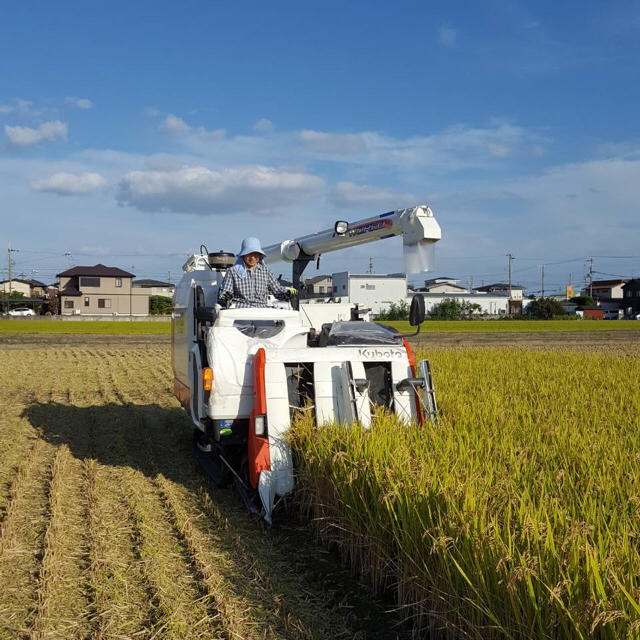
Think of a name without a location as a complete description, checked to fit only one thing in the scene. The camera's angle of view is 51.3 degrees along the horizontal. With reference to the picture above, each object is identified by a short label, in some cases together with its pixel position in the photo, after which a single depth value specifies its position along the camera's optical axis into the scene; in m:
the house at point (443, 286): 109.81
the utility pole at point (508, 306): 90.59
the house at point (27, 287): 102.89
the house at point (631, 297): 92.50
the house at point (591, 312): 88.81
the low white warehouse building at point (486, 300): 89.00
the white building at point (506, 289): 99.38
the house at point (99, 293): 77.56
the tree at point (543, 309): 74.12
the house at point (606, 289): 117.82
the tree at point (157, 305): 83.94
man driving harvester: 7.12
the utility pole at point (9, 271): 81.75
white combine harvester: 5.75
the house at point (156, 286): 103.18
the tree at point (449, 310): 74.89
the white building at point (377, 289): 71.00
